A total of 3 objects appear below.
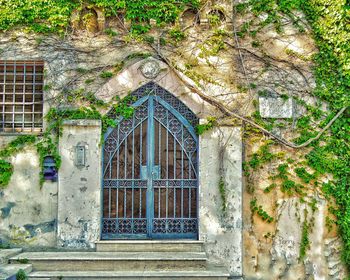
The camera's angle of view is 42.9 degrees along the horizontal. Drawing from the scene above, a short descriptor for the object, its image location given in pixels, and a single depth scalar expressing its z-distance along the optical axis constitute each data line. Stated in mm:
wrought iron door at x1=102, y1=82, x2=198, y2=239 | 7555
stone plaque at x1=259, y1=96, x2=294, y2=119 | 7609
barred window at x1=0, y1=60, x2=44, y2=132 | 7754
